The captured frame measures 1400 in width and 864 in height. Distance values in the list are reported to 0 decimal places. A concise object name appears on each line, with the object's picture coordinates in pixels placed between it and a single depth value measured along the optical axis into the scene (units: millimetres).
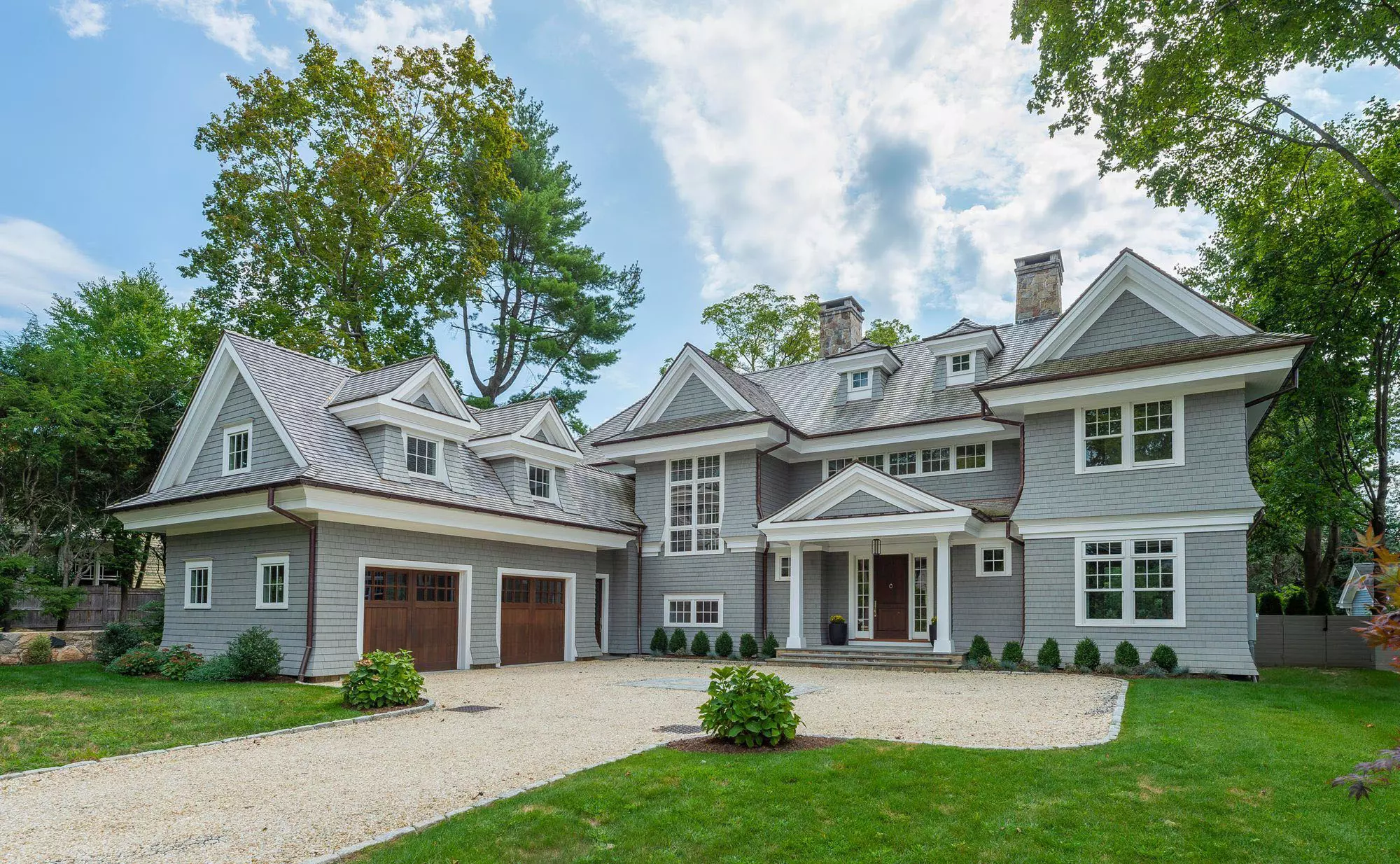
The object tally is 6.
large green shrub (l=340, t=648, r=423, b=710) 11203
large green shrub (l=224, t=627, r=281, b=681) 14320
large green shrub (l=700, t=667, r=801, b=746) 8086
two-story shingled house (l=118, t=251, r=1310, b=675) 15602
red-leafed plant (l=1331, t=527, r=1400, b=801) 3262
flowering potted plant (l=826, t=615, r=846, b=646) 20094
